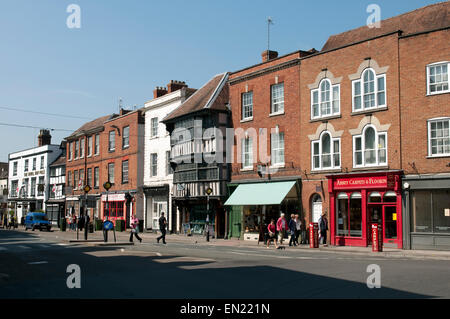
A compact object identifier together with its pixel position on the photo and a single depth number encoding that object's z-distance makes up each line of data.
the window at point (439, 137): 24.17
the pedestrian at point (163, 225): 28.37
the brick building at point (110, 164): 47.19
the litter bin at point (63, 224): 50.59
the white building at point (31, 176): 68.94
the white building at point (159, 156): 42.16
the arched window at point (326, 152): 28.83
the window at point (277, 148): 32.34
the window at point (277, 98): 32.62
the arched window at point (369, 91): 26.84
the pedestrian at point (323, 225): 28.16
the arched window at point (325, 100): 29.09
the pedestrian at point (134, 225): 28.71
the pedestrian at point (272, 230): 26.28
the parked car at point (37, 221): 50.03
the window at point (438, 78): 24.38
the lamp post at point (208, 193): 32.67
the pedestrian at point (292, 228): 28.56
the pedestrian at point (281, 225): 27.02
